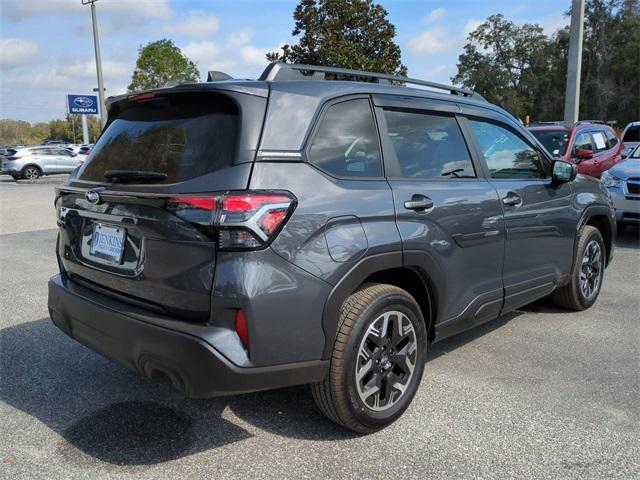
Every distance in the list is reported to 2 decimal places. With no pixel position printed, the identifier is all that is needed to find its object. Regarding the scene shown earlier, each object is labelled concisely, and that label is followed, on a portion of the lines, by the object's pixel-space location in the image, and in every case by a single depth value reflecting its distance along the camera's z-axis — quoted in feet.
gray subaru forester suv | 8.11
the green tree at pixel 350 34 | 72.43
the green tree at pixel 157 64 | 120.98
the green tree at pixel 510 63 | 170.50
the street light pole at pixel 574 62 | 50.92
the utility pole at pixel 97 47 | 90.33
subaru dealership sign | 99.45
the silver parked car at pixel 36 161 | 83.76
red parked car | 32.71
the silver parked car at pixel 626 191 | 26.86
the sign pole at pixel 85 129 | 113.19
